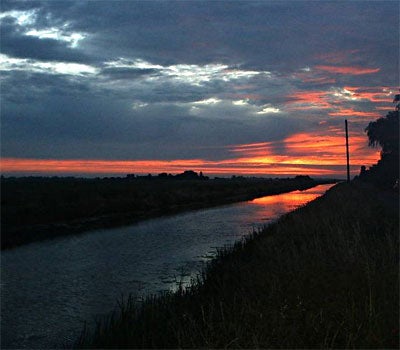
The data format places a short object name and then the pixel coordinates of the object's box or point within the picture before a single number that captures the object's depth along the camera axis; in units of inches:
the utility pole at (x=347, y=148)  1950.1
